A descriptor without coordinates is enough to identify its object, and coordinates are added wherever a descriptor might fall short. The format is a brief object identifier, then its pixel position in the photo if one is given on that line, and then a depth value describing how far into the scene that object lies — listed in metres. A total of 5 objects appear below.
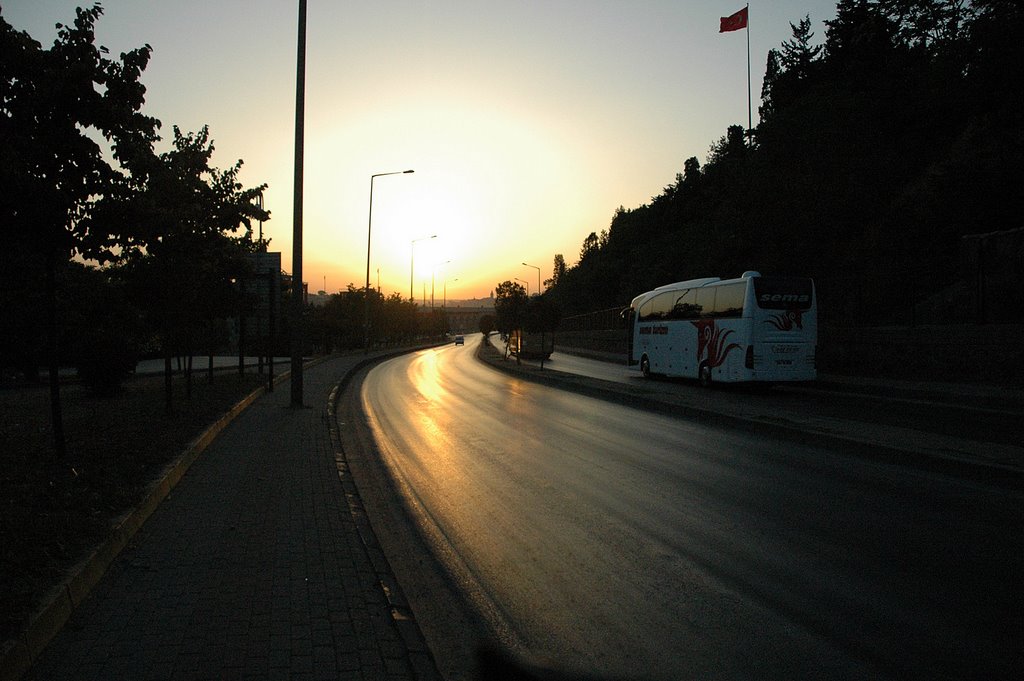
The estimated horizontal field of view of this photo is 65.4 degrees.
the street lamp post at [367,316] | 47.58
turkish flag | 48.78
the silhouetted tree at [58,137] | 7.74
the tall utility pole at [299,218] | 17.97
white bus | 22.62
